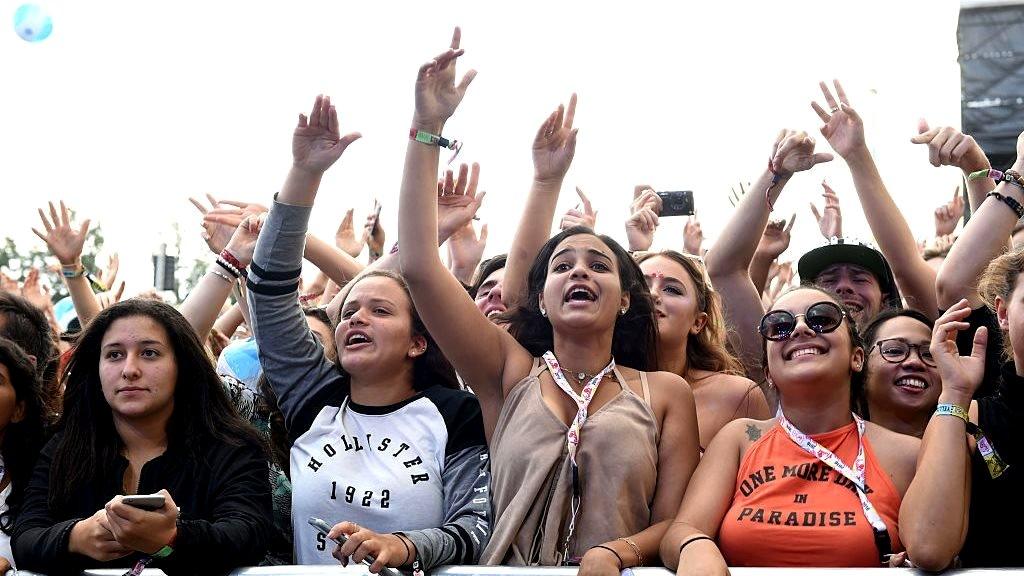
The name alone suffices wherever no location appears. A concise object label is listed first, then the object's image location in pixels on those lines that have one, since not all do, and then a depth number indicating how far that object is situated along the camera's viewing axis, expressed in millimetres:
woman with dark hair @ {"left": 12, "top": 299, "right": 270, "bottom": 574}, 2637
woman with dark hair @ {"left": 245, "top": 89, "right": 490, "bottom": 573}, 3020
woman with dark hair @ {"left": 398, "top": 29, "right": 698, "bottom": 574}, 2859
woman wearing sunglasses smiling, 2656
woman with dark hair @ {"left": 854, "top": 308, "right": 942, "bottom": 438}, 3322
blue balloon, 6887
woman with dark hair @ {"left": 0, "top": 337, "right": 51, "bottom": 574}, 3281
